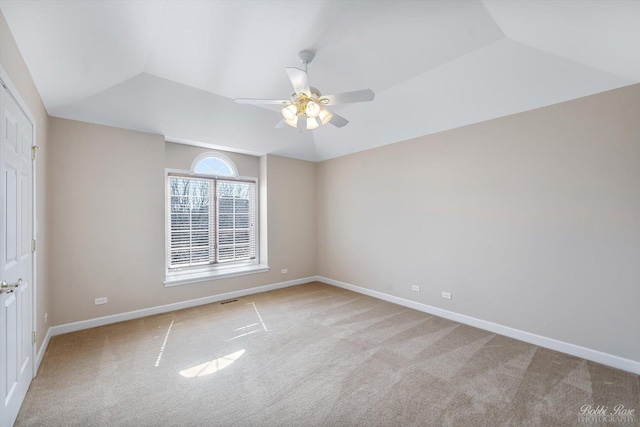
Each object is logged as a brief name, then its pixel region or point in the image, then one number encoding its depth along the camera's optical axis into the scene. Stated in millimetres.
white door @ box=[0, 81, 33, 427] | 1658
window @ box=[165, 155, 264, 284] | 4513
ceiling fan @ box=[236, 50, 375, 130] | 2350
